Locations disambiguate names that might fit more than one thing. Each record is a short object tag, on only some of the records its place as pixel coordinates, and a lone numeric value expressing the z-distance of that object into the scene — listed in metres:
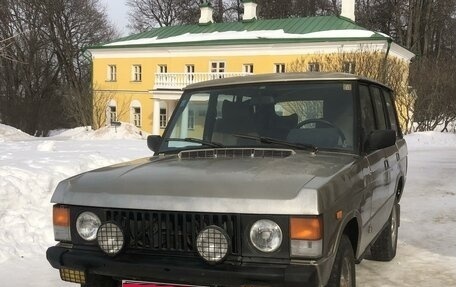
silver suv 3.06
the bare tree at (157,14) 60.28
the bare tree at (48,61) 47.66
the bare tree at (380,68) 28.50
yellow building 39.22
